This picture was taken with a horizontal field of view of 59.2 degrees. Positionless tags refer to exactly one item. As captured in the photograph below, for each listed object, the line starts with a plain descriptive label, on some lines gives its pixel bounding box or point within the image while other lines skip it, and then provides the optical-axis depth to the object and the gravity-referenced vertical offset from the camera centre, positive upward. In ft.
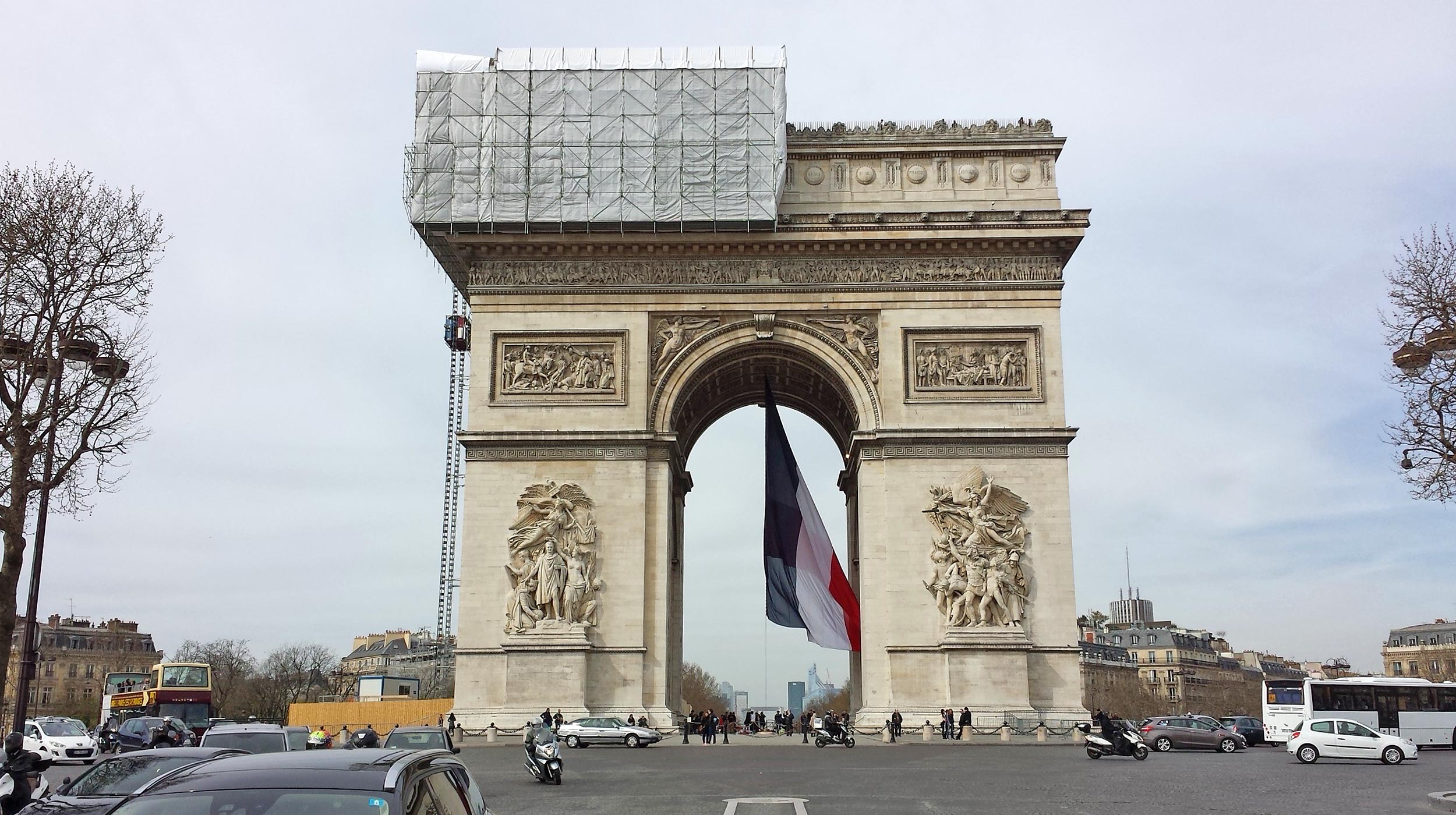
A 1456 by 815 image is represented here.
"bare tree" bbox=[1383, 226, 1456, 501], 60.64 +14.98
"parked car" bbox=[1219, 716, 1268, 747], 140.05 -5.63
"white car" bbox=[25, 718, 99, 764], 90.94 -4.40
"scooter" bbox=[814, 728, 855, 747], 101.50 -4.81
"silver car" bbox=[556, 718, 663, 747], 99.09 -4.25
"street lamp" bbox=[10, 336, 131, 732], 65.82 +15.90
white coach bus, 121.29 -2.74
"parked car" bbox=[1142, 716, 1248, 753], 115.96 -5.46
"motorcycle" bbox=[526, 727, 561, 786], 64.49 -3.97
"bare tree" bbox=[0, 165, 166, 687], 65.26 +18.54
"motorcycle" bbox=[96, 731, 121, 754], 99.81 -5.17
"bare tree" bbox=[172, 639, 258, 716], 273.95 +2.98
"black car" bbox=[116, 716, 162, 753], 98.27 -4.17
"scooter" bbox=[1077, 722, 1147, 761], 87.81 -4.77
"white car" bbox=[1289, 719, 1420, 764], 92.68 -4.99
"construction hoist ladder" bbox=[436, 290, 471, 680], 185.26 +33.88
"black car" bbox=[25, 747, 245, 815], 36.01 -2.79
